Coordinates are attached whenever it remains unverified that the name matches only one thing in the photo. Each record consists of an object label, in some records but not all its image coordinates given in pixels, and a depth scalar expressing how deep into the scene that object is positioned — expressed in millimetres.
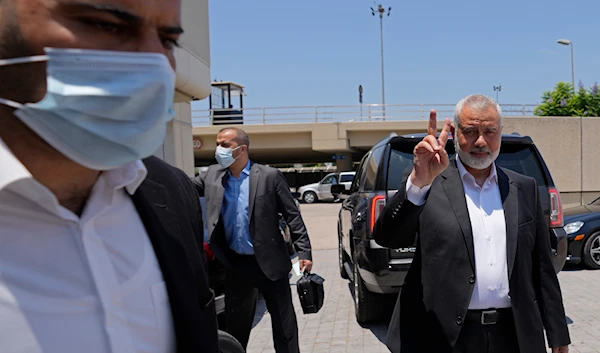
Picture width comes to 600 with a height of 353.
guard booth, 29500
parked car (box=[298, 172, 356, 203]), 27308
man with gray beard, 2551
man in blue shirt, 4129
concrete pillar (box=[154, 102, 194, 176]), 9195
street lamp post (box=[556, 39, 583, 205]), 18188
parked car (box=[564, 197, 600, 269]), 8039
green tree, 21609
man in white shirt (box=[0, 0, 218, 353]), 1007
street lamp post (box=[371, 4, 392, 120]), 42969
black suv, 4742
